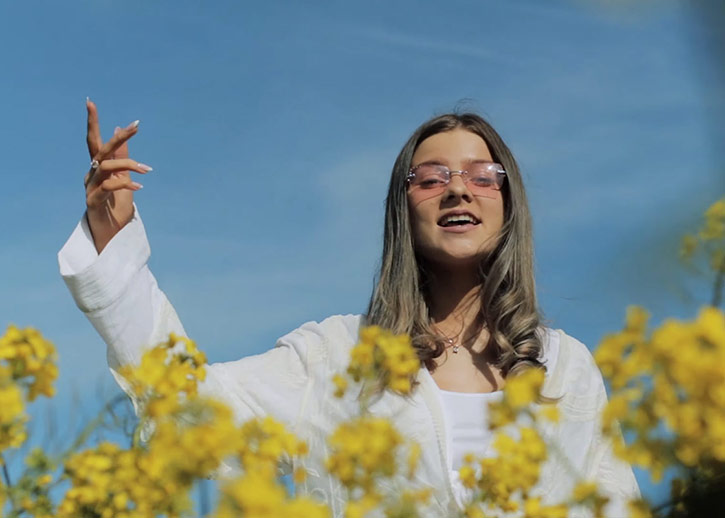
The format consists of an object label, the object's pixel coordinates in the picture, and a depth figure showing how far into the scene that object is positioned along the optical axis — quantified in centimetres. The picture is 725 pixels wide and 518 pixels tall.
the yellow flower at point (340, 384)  89
